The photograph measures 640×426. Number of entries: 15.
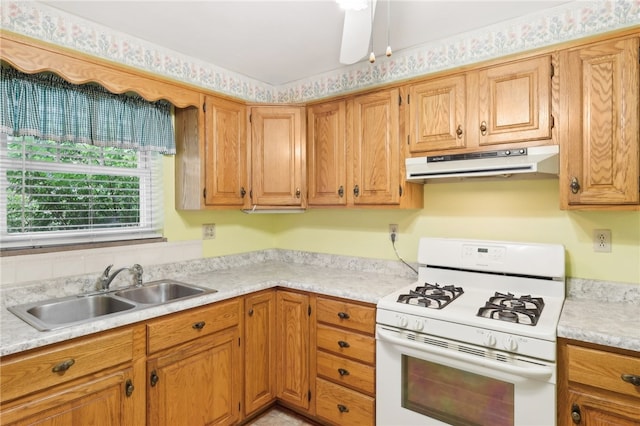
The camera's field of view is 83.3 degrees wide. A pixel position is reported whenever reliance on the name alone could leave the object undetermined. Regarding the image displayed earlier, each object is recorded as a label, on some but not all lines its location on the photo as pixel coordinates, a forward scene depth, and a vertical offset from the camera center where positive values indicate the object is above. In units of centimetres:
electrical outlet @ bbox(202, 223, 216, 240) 278 -15
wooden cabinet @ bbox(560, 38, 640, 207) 166 +41
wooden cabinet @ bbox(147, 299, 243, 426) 183 -87
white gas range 157 -61
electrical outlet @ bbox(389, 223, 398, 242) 266 -15
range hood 181 +26
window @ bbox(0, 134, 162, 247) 195 +12
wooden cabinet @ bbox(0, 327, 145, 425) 137 -72
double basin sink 177 -50
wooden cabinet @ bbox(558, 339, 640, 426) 143 -72
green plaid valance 185 +58
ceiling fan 137 +79
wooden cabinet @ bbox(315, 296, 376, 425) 207 -91
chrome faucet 213 -39
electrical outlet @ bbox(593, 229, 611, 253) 193 -16
